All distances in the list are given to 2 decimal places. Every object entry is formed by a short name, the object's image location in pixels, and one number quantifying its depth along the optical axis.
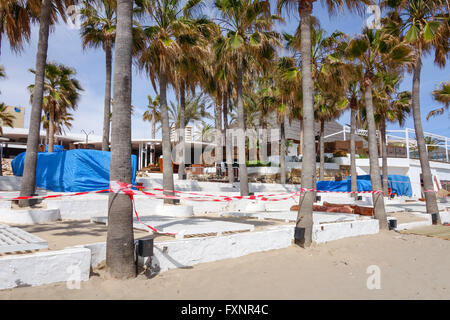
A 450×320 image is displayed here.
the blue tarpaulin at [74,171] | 12.36
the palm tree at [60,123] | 27.80
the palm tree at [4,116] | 28.32
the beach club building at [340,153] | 29.46
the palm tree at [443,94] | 17.95
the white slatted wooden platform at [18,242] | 4.64
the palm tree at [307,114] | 8.14
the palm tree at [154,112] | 37.17
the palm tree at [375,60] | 11.27
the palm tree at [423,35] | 12.05
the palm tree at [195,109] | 31.80
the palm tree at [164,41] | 12.08
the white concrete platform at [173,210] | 11.30
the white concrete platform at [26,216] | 8.30
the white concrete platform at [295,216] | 10.82
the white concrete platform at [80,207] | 9.55
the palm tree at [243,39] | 14.70
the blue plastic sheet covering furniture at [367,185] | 23.59
